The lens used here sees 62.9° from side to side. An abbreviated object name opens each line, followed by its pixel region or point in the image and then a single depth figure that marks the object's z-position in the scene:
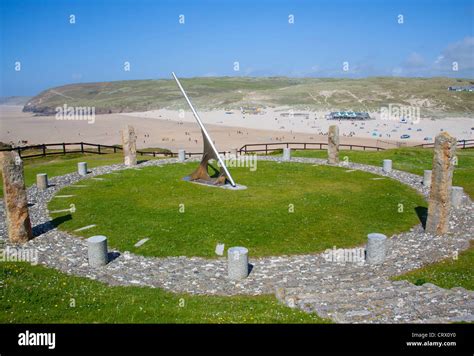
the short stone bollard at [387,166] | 27.30
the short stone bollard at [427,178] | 23.40
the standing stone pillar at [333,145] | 28.66
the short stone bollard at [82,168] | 27.00
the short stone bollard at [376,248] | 13.06
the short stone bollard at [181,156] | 32.49
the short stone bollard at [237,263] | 12.02
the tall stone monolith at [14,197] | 14.84
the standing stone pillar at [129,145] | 29.32
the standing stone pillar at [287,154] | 32.51
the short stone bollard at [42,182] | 23.06
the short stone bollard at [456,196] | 19.44
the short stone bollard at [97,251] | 12.88
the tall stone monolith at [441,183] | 15.25
